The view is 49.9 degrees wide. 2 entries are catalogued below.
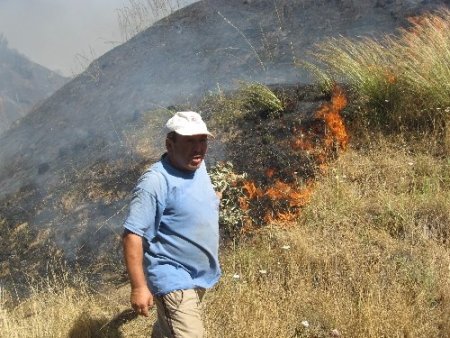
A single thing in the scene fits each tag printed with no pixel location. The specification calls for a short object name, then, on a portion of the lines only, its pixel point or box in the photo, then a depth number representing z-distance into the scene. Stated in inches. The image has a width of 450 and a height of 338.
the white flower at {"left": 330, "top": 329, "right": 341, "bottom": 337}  113.2
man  94.1
